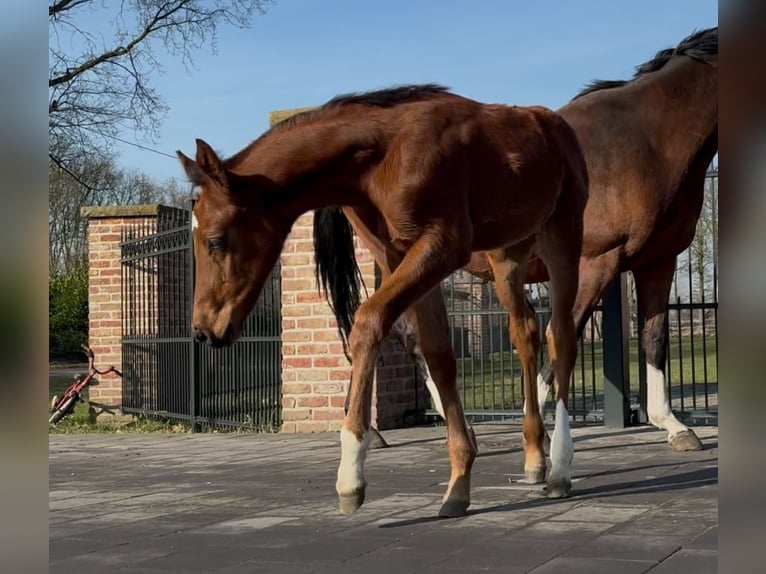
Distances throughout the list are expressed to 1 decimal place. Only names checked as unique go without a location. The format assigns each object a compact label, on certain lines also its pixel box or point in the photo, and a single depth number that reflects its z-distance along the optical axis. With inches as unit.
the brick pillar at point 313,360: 376.5
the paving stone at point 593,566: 121.7
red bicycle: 489.1
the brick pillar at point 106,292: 508.7
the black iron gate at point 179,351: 407.2
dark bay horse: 274.1
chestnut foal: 153.1
